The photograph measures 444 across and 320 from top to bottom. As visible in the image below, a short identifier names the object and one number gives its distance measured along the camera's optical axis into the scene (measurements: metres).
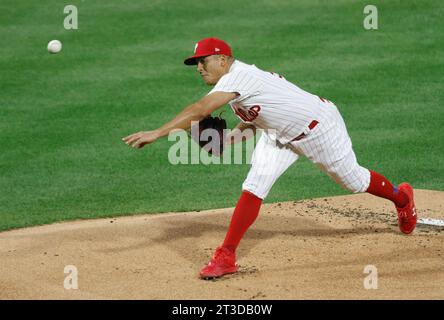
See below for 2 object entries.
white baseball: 25.89
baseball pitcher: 13.83
